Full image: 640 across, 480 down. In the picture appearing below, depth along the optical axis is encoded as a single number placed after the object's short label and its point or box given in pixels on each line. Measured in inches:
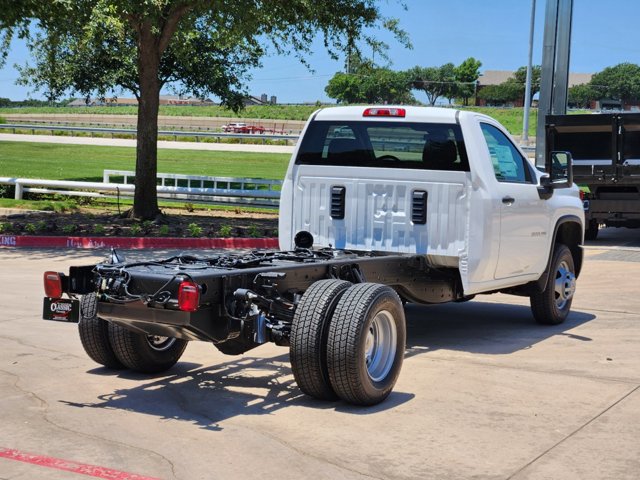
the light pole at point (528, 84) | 1689.2
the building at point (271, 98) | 4194.1
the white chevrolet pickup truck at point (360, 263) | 260.5
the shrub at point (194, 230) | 700.0
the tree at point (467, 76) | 4972.4
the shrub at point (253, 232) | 706.8
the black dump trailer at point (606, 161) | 725.3
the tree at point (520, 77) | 5369.1
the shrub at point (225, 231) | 703.7
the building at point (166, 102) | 5063.5
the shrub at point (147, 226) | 719.1
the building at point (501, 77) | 6215.6
